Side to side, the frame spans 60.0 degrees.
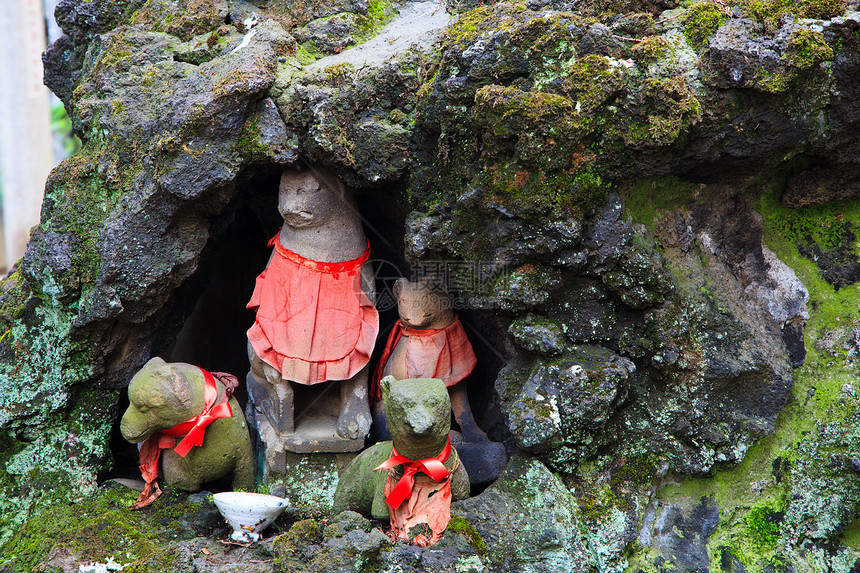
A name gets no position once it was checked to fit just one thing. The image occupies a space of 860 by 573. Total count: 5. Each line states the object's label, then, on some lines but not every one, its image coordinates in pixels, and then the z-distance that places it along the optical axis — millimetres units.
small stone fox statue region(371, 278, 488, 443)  3285
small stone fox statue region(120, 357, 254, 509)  2906
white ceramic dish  2910
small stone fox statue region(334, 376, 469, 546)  2490
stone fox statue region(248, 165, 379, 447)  3195
